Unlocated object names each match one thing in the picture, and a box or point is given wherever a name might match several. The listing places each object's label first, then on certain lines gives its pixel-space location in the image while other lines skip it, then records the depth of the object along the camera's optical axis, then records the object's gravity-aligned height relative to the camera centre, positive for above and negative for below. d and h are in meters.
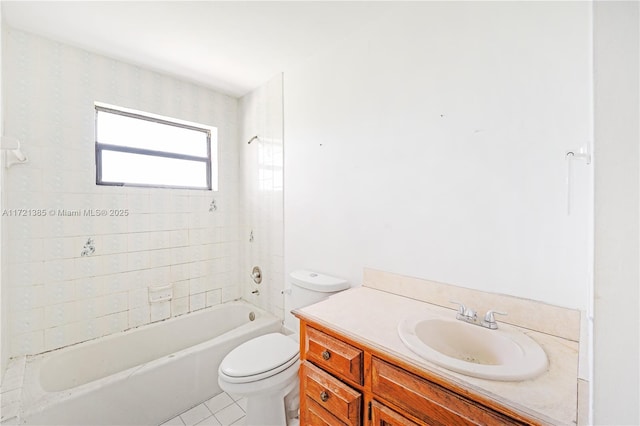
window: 2.11 +0.53
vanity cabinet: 0.74 -0.61
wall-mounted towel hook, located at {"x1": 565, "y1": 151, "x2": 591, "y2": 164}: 0.92 +0.19
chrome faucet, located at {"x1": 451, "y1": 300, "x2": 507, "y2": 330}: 1.04 -0.45
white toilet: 1.42 -0.88
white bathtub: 1.40 -1.07
